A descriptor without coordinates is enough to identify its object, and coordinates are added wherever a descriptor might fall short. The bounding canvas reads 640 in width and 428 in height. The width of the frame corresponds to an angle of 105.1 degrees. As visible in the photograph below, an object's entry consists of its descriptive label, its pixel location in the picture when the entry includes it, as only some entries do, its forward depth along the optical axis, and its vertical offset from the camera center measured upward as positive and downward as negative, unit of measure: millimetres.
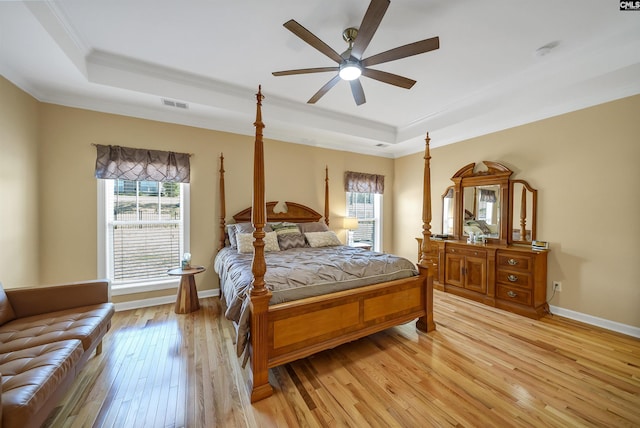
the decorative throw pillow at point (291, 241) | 3587 -440
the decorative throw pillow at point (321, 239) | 3757 -431
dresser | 3053 -868
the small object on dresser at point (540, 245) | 3151 -428
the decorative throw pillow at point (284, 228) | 3758 -263
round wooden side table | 3088 -1044
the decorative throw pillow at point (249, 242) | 3234 -424
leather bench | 1150 -835
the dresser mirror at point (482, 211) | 3705 +17
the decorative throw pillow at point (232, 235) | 3511 -350
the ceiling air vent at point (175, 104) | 2982 +1340
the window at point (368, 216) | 5223 -98
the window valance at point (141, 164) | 3037 +605
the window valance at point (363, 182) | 4895 +602
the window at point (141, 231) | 3182 -279
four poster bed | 1791 -766
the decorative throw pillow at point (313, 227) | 4082 -265
